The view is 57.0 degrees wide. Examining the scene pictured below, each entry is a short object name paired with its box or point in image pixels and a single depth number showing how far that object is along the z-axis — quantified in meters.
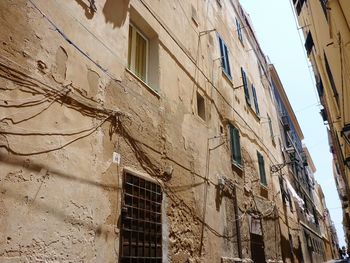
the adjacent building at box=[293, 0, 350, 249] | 6.39
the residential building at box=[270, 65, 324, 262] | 14.17
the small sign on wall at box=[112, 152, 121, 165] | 4.15
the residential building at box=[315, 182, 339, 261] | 29.97
